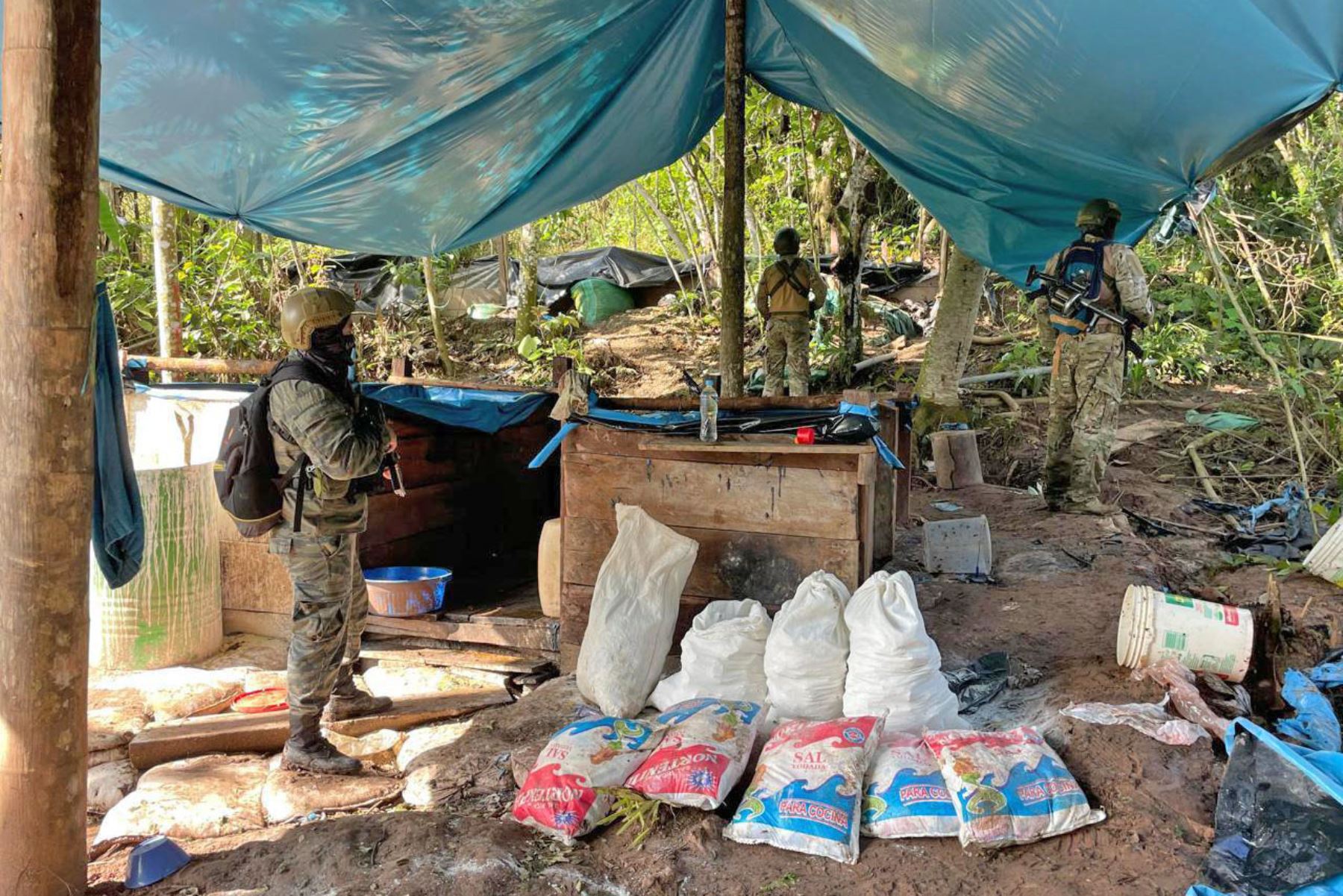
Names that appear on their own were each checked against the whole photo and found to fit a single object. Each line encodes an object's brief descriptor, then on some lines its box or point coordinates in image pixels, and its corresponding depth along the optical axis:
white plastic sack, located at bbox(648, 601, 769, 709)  3.73
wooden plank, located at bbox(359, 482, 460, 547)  5.71
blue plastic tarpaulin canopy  3.33
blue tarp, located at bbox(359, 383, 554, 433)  5.60
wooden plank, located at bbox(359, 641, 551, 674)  4.87
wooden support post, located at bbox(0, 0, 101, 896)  2.44
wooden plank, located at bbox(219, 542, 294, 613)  5.59
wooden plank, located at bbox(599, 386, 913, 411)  4.36
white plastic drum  4.98
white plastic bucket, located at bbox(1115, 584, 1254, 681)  3.47
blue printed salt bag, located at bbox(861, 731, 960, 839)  2.80
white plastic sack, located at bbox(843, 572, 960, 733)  3.33
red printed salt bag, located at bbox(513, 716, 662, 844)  2.97
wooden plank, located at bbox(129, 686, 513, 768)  3.98
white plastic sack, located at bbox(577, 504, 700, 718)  3.90
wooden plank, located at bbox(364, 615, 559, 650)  4.88
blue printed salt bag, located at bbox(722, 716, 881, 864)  2.78
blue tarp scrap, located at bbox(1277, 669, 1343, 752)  3.03
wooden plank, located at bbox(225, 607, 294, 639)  5.60
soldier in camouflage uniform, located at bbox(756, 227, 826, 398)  9.62
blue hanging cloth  3.24
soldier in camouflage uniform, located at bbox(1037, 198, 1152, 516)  6.04
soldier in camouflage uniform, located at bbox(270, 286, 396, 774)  3.69
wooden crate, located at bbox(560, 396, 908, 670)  3.98
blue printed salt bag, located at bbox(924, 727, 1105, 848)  2.72
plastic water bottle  4.07
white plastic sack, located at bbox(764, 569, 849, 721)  3.52
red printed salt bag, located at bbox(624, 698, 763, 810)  2.97
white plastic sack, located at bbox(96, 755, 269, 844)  3.41
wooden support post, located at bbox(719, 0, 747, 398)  5.21
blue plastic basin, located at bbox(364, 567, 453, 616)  5.22
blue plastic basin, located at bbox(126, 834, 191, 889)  2.87
